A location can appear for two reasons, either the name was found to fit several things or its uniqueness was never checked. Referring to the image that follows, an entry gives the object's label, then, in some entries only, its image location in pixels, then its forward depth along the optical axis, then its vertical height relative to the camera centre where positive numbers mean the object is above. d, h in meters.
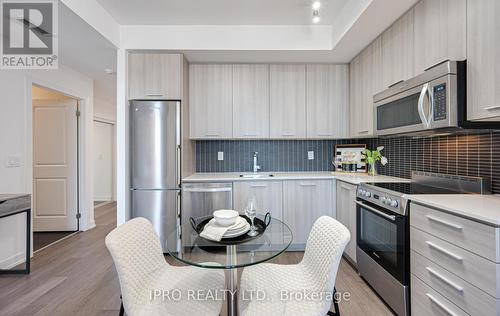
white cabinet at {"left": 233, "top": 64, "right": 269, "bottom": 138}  3.17 +0.75
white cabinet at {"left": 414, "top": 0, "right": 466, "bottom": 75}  1.52 +0.87
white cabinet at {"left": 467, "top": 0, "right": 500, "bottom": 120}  1.30 +0.55
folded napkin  1.37 -0.43
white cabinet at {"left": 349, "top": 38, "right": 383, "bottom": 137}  2.54 +0.81
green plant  2.84 -0.01
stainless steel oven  1.66 -0.76
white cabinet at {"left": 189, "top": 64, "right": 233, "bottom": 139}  3.16 +0.83
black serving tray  1.34 -0.46
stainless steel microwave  1.50 +0.38
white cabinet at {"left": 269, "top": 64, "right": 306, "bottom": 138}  3.18 +0.75
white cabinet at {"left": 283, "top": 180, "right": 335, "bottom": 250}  2.92 -0.55
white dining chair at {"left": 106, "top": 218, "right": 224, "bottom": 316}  1.19 -0.73
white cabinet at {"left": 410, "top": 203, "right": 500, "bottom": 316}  1.11 -0.58
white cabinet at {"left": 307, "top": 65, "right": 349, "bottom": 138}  3.20 +0.74
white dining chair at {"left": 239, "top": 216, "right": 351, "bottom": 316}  1.19 -0.73
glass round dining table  1.21 -0.52
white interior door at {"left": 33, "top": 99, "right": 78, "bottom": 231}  3.69 -0.10
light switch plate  2.62 -0.04
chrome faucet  3.37 -0.11
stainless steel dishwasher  2.82 -0.48
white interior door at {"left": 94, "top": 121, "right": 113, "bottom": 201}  5.84 -0.16
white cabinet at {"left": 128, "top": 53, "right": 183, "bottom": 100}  2.83 +0.96
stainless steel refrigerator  2.75 -0.08
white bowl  1.43 -0.36
